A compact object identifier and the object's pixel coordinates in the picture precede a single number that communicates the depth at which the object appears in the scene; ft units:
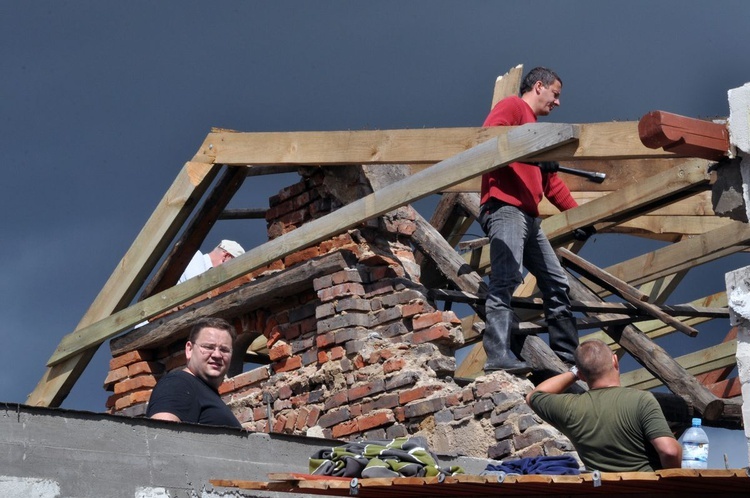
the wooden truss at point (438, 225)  24.52
